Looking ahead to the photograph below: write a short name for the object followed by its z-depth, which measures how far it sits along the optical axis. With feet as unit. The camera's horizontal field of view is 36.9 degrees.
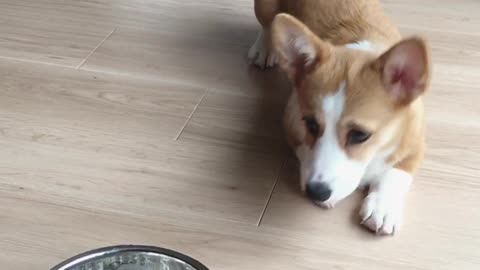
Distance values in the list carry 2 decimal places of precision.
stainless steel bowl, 4.62
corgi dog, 4.96
